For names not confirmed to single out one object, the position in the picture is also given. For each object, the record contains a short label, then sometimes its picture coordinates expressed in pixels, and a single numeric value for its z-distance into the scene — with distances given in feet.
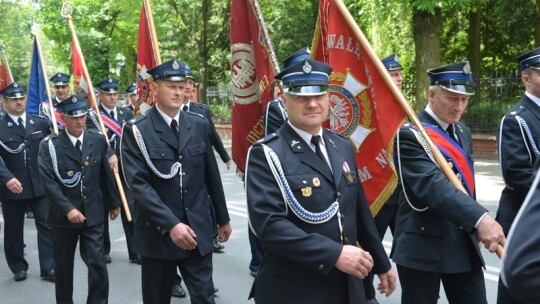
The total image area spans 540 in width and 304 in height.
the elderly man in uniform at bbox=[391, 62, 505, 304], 13.04
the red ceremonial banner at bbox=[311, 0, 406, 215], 14.56
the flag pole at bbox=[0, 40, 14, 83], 39.65
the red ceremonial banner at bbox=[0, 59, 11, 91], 41.64
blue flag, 30.32
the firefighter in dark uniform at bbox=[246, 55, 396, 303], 10.42
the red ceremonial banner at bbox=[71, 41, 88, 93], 27.61
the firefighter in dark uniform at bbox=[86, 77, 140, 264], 27.58
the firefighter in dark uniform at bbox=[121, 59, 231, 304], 15.23
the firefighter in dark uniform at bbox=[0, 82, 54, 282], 25.17
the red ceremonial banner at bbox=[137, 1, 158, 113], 22.20
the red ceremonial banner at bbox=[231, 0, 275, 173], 19.44
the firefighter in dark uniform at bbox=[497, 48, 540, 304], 14.78
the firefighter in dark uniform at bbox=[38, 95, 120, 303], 19.66
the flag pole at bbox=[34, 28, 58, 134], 26.27
